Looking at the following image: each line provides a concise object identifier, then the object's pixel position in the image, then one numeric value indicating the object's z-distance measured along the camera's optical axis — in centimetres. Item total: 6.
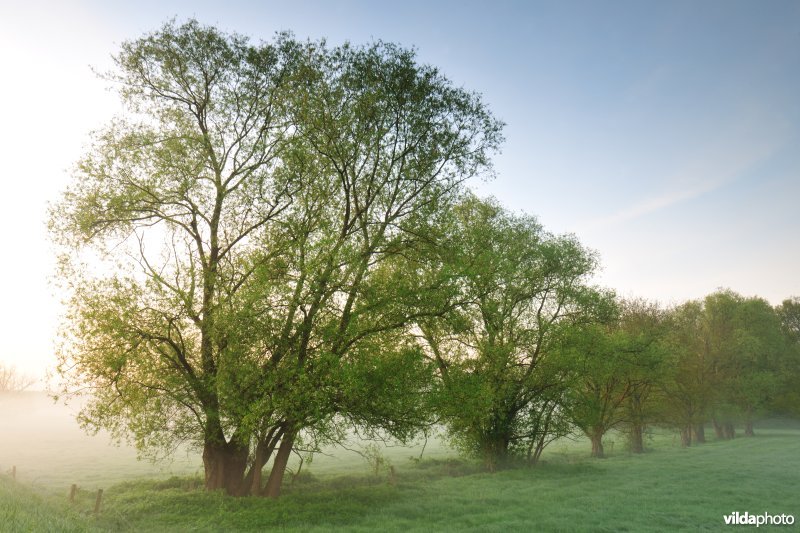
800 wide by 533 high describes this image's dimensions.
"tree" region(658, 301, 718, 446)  5470
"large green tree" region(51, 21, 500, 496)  2123
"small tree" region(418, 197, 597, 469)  3534
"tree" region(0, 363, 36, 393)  13682
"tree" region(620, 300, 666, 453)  4425
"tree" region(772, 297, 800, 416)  6707
